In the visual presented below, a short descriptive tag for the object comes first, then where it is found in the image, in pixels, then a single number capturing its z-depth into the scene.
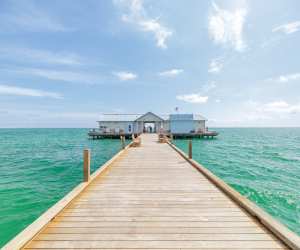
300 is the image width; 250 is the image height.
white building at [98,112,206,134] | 36.59
